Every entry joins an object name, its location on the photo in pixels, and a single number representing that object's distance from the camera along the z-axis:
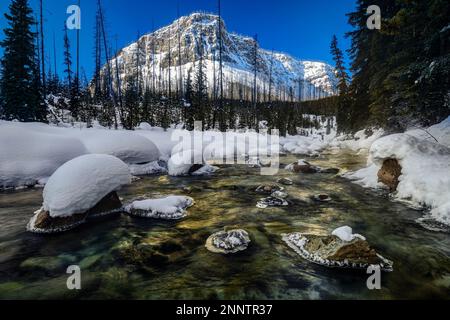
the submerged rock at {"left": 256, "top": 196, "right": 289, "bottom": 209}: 6.62
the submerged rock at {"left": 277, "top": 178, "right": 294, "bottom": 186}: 9.12
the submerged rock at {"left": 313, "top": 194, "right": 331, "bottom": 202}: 7.05
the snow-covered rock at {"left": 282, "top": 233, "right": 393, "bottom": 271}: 3.63
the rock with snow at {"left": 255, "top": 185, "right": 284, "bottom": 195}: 8.05
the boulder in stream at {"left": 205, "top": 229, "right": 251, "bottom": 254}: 4.24
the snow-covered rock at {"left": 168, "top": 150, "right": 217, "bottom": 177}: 10.83
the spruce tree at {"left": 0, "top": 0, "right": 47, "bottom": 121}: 18.09
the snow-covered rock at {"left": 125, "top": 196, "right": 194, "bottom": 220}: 5.82
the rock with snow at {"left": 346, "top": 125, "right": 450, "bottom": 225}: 5.62
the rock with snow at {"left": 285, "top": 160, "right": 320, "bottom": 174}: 11.37
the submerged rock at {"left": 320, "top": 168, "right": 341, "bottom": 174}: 11.29
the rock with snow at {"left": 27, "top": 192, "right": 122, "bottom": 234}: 4.97
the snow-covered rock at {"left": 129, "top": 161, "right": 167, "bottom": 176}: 11.00
